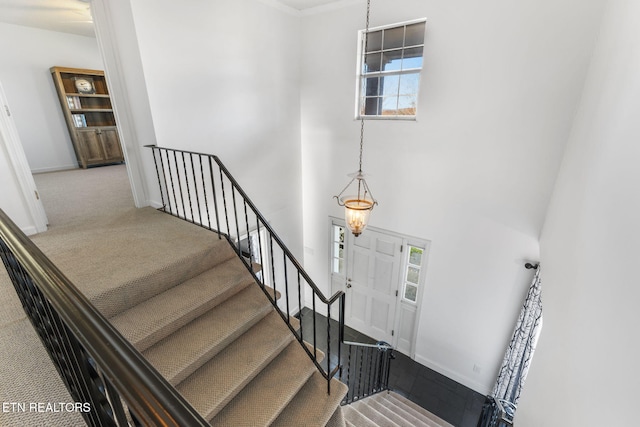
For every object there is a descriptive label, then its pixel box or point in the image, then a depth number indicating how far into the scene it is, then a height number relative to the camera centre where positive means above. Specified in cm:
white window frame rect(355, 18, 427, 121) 368 +64
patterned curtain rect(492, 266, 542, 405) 330 -275
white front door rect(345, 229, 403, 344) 462 -280
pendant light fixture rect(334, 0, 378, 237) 298 -98
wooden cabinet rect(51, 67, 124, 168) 514 +4
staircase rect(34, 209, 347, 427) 193 -159
